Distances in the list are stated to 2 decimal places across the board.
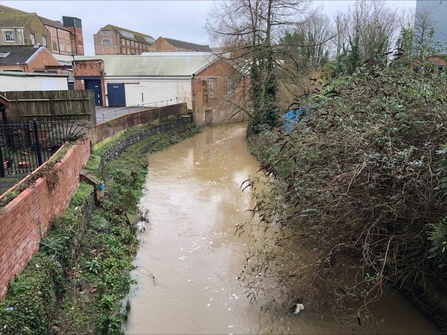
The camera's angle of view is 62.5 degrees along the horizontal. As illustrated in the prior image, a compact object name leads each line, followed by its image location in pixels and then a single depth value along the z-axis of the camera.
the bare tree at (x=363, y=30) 26.25
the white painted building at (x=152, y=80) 28.95
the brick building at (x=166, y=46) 56.61
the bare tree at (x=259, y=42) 20.12
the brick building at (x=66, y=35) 49.09
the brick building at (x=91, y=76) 29.53
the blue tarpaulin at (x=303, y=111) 8.46
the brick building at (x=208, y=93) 27.55
